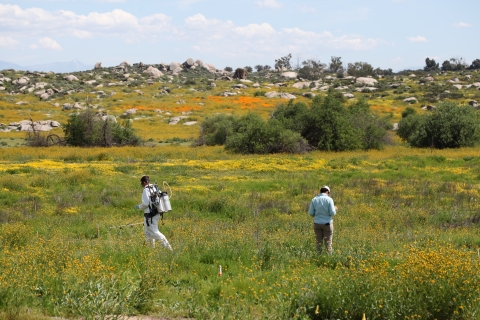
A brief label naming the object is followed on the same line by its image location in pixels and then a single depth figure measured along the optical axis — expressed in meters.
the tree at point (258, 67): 193.75
